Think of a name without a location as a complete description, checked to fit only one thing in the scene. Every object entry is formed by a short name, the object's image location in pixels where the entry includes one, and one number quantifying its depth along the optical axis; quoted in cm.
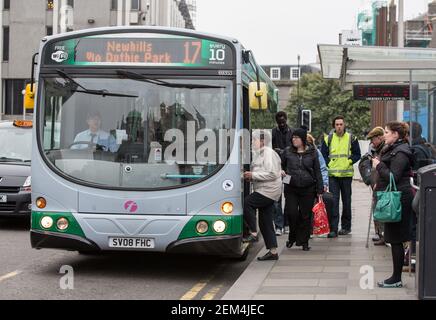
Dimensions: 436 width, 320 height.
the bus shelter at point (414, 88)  685
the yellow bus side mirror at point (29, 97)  928
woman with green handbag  751
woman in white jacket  955
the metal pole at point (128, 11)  4375
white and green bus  845
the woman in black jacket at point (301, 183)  1056
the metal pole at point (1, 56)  4700
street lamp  1989
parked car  1312
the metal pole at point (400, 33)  2223
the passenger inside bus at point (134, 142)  857
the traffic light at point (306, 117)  2108
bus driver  859
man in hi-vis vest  1232
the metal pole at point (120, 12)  4415
